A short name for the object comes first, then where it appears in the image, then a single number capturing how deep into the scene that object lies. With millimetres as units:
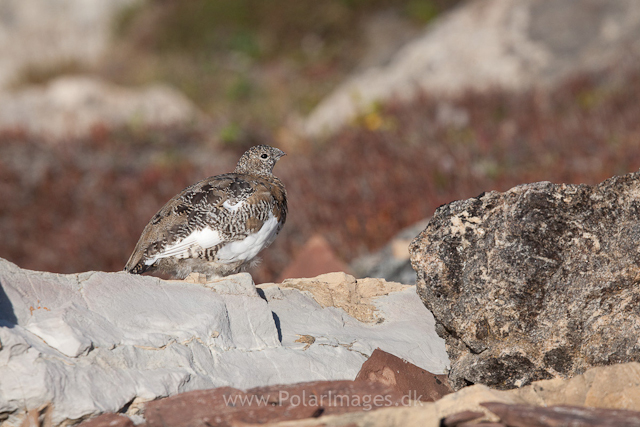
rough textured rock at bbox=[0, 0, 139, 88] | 44000
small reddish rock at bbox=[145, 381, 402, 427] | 5082
